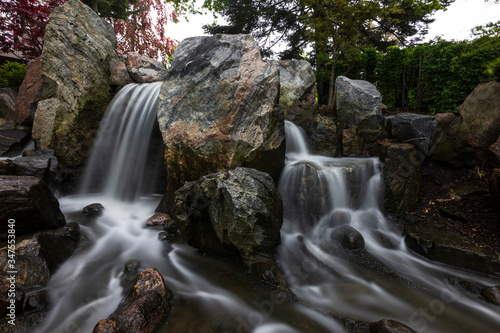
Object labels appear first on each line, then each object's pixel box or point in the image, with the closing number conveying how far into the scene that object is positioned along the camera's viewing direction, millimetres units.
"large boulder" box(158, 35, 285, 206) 4164
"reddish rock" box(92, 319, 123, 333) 1902
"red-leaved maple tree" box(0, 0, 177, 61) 7941
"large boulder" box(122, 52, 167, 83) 7406
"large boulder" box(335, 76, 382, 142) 6414
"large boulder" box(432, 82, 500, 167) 4766
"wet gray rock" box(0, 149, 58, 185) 3965
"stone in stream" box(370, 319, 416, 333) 2039
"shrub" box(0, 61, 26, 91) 8242
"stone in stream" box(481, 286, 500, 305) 2713
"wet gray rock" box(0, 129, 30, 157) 5750
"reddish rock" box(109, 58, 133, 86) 6962
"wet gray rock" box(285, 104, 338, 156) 6340
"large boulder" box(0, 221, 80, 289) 2499
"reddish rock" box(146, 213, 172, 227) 4152
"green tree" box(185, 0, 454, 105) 8797
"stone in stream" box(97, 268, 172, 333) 2025
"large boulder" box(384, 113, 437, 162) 5574
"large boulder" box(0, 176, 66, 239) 2850
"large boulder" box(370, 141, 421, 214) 4617
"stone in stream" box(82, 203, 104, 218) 4355
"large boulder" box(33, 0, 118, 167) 5516
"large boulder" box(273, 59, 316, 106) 9328
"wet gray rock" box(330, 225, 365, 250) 3748
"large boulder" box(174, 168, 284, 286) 2924
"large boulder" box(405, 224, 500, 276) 3232
